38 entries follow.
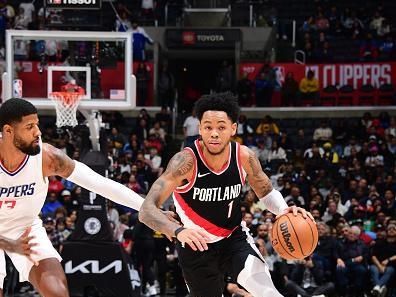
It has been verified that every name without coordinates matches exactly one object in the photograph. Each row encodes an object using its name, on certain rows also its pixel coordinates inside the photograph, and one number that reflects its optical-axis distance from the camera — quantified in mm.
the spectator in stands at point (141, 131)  20453
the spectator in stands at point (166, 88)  22656
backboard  13562
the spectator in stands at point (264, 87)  23281
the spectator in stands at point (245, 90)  23109
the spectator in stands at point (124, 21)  22062
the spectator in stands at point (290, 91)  23203
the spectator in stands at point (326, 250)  14750
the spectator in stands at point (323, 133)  21398
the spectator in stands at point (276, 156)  20047
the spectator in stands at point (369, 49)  24312
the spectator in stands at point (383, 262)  14578
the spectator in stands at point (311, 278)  14090
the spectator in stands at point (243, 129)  20972
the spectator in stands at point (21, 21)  22891
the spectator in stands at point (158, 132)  20344
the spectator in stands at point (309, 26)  25433
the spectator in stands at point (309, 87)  23359
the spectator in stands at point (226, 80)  23156
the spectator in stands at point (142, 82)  22500
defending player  6676
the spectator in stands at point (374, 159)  19688
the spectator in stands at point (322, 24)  25516
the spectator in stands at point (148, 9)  25766
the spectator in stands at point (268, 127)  21531
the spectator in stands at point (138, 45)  23297
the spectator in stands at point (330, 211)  16344
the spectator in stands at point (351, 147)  20453
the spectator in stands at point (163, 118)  21656
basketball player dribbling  7055
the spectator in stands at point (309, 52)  24494
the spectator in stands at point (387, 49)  24250
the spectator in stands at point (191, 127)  21000
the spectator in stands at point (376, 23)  25328
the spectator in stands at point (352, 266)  14734
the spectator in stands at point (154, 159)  18922
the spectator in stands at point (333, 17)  25678
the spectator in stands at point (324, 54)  24372
